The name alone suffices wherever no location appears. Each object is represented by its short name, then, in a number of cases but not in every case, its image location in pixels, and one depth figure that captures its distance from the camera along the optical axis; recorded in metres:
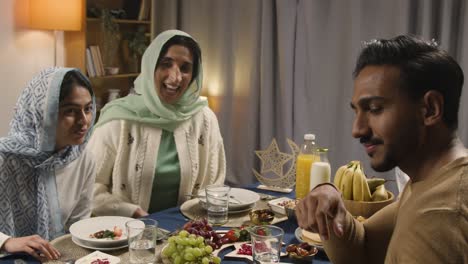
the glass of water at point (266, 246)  1.40
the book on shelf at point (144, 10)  4.59
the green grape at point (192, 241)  1.40
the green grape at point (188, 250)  1.38
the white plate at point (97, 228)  1.56
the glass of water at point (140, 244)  1.47
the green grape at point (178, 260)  1.39
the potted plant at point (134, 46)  4.57
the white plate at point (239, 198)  1.98
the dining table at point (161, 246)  1.50
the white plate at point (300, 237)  1.61
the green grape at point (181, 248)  1.41
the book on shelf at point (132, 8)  4.57
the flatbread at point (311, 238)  1.62
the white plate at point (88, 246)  1.56
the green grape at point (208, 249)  1.40
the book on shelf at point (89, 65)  4.08
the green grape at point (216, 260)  1.41
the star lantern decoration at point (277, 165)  2.33
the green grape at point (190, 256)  1.37
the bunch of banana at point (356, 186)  1.79
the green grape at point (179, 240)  1.41
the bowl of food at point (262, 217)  1.80
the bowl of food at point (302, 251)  1.51
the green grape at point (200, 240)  1.41
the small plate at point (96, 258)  1.45
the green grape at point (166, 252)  1.45
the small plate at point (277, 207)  1.97
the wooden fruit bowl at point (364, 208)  1.74
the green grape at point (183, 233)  1.44
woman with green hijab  2.43
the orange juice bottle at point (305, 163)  2.08
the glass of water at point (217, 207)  1.84
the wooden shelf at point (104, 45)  4.03
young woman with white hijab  1.89
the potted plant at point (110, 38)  4.22
